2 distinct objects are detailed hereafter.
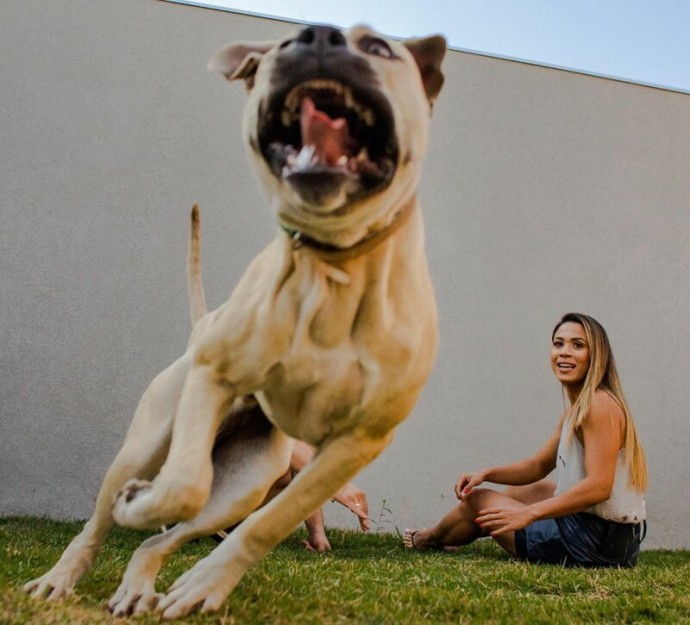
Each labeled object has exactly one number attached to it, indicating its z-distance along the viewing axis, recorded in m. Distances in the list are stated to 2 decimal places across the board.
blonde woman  4.44
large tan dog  1.88
